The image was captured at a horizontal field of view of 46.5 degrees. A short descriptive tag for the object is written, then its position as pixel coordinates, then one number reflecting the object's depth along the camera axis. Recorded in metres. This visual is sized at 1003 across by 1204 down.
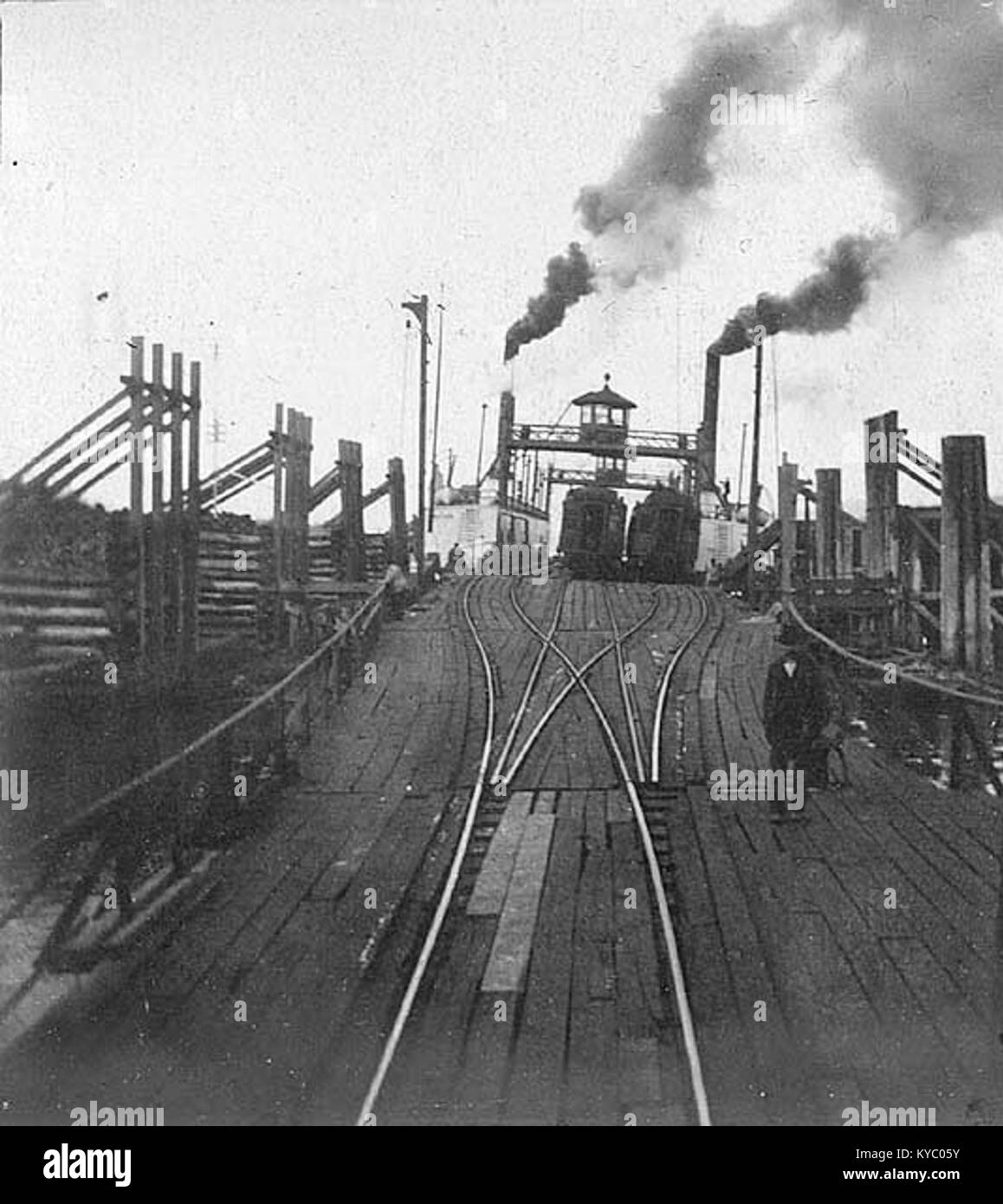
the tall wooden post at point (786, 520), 10.12
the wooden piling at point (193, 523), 8.32
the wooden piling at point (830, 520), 13.82
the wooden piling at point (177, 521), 8.21
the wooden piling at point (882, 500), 9.43
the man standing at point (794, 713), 7.21
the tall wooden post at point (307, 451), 9.75
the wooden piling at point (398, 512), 15.06
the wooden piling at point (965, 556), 9.40
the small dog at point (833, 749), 7.40
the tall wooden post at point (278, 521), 10.20
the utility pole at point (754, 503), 12.57
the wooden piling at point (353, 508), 12.66
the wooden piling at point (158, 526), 7.89
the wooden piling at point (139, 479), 7.67
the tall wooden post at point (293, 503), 9.75
